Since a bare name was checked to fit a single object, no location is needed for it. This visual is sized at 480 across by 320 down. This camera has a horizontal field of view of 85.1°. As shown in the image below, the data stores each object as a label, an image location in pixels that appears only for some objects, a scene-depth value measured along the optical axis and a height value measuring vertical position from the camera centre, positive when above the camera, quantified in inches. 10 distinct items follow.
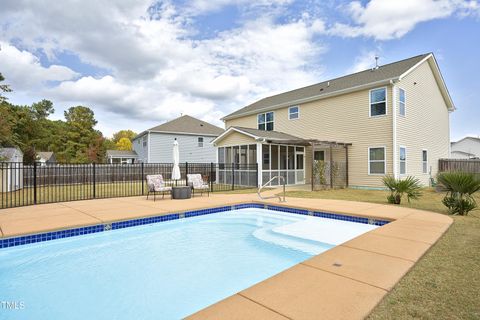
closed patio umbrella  417.1 -4.1
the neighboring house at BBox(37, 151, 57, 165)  1716.8 +58.6
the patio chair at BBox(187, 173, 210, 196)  423.5 -31.0
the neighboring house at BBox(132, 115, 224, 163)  1005.8 +91.5
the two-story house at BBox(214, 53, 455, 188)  538.6 +76.8
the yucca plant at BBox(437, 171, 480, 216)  265.3 -28.9
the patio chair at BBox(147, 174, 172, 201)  382.0 -30.1
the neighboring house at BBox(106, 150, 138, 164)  1218.9 +37.4
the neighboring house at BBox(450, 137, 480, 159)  1486.0 +78.0
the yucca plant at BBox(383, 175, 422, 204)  339.9 -35.3
